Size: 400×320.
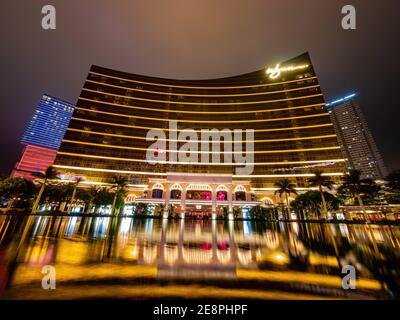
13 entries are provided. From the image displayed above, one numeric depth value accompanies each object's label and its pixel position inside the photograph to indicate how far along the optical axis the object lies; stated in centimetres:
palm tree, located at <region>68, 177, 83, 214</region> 4651
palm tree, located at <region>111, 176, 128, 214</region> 4478
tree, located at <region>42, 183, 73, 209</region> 4588
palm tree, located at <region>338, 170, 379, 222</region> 3874
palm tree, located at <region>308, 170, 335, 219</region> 4257
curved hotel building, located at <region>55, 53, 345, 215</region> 5888
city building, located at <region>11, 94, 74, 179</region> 17188
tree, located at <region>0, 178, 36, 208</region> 3762
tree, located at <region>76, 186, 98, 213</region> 4984
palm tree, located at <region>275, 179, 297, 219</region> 4966
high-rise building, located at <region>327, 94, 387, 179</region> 15275
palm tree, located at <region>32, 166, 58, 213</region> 4034
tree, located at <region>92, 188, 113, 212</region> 4852
